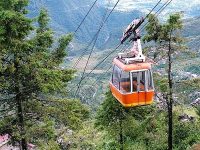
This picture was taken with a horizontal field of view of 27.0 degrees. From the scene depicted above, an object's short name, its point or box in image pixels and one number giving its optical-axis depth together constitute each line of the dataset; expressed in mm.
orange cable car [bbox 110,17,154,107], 22281
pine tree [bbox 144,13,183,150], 28062
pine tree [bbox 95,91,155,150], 34812
